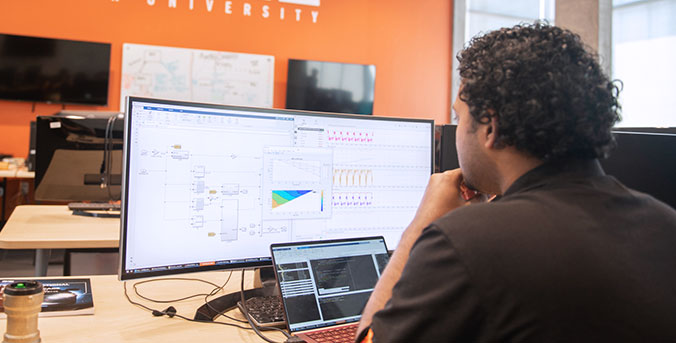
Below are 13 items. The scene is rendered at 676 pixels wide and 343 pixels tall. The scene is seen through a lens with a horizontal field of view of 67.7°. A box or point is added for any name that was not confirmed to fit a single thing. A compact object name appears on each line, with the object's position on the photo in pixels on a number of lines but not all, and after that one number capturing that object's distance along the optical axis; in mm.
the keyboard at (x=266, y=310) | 1066
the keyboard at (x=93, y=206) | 2189
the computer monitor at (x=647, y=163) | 1169
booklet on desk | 1066
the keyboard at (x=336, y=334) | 979
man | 599
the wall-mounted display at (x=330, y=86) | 5090
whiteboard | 4703
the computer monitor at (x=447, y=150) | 1438
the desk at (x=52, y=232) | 1647
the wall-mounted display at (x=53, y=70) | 4422
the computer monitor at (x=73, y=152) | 2105
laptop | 1032
